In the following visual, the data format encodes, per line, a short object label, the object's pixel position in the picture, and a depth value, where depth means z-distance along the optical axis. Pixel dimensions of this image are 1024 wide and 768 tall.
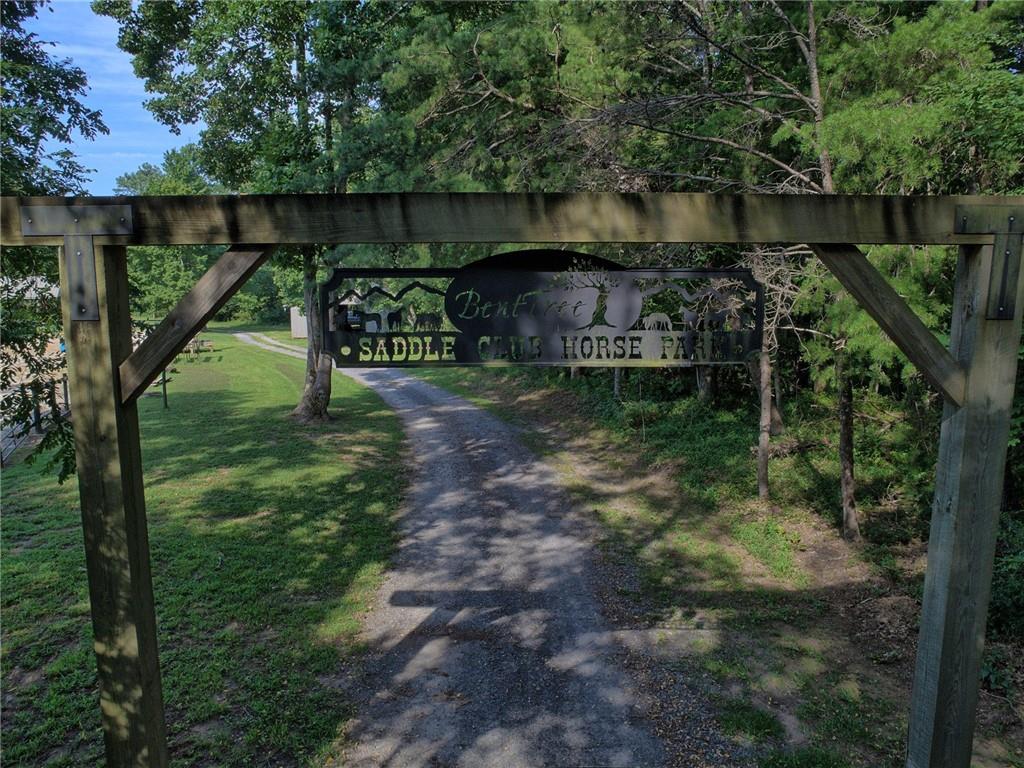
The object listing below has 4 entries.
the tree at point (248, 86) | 13.38
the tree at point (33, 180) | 4.31
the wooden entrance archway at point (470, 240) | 2.45
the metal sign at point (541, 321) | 2.85
